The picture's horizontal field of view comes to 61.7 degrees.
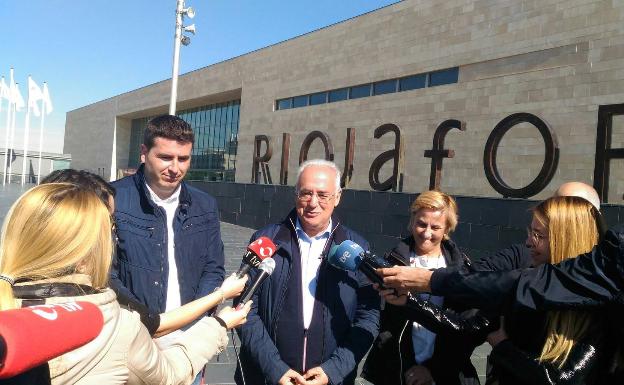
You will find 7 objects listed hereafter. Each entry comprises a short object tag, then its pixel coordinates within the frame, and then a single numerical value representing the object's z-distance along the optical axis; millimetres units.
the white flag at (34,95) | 40938
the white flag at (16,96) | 40916
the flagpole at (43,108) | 42603
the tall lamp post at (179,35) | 17903
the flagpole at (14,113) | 41216
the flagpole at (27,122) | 41062
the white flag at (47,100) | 42531
